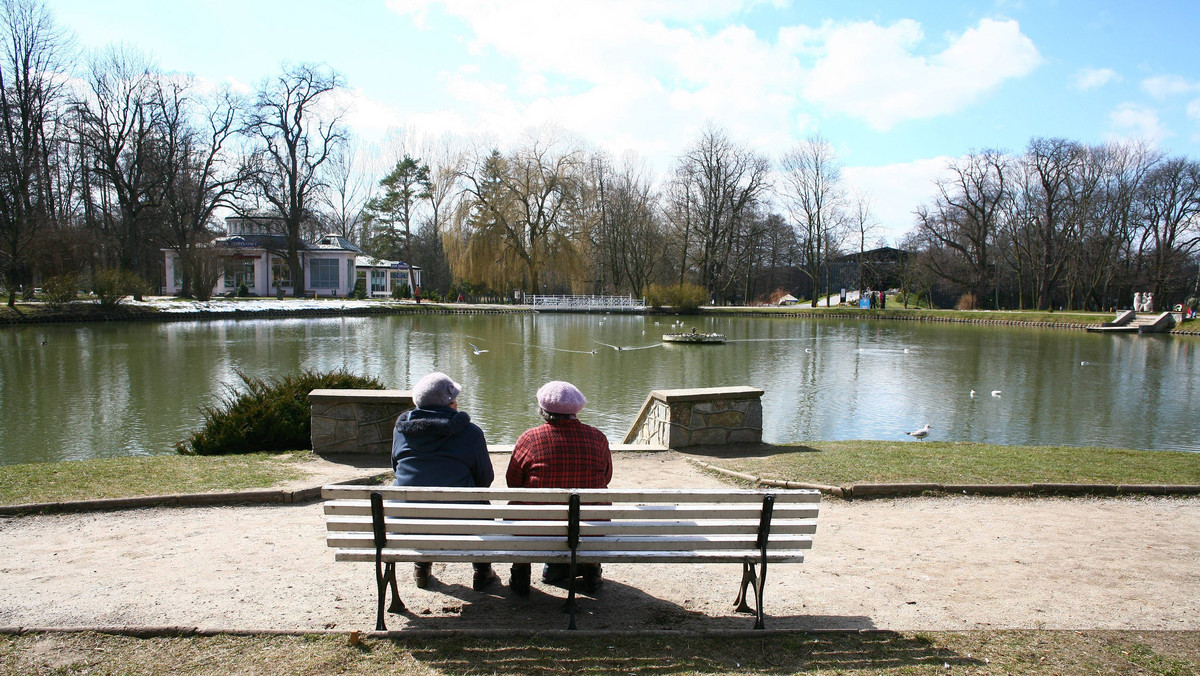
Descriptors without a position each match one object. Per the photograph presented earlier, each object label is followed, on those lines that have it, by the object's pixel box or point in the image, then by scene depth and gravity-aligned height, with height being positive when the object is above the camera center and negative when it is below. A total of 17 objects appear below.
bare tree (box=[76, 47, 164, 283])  40.03 +8.91
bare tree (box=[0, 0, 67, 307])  31.20 +7.39
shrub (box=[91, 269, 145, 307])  33.00 +0.55
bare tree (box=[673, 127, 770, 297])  58.69 +8.90
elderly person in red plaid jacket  3.75 -0.83
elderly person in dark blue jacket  3.70 -0.77
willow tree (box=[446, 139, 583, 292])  49.66 +5.96
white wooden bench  3.28 -1.08
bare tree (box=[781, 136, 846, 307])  61.44 +7.92
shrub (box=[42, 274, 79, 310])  31.23 +0.37
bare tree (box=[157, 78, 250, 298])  42.81 +7.32
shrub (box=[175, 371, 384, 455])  8.45 -1.56
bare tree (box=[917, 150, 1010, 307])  55.34 +6.60
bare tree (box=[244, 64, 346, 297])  46.12 +9.46
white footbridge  52.94 -0.11
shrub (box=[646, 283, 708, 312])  52.09 +0.47
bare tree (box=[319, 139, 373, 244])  68.06 +8.25
